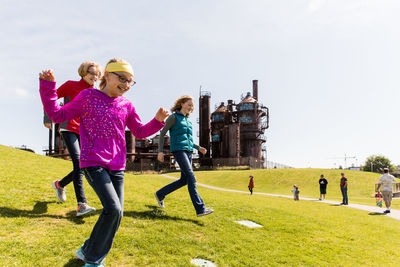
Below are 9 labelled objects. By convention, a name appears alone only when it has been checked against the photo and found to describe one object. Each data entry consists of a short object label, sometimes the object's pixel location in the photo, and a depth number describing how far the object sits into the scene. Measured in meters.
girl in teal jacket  5.48
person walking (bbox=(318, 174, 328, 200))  19.58
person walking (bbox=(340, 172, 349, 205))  16.25
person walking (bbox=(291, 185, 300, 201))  17.67
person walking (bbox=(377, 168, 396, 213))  12.82
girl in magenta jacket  2.88
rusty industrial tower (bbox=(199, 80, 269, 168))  50.75
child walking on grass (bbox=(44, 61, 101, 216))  4.54
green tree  88.88
